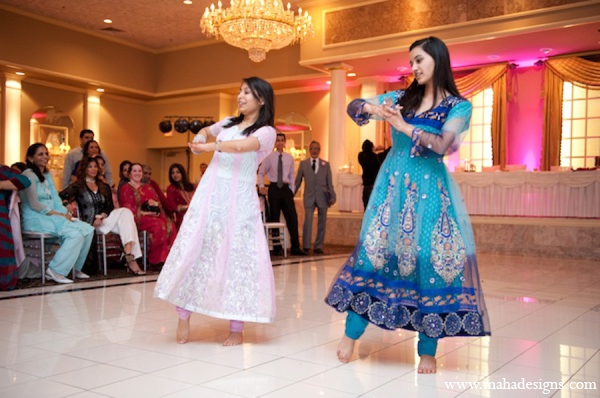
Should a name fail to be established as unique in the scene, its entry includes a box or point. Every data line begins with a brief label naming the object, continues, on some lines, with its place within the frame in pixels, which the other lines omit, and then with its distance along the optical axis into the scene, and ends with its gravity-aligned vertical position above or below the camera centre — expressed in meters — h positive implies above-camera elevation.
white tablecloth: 8.98 -0.01
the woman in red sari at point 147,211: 6.49 -0.28
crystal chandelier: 8.99 +2.48
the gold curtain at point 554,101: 11.28 +1.75
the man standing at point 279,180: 8.41 +0.11
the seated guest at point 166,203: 7.03 -0.19
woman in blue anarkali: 2.72 -0.23
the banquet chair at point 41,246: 5.46 -0.58
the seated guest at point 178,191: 7.15 -0.05
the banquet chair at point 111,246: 6.26 -0.64
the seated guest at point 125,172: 6.87 +0.16
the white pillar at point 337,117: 11.72 +1.40
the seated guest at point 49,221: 5.52 -0.34
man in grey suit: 8.87 -0.03
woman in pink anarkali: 3.17 -0.28
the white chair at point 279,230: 7.84 -0.59
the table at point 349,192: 11.16 -0.05
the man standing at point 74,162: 7.66 +0.29
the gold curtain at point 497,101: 11.88 +1.80
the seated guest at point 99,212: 6.18 -0.27
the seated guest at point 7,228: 5.04 -0.38
